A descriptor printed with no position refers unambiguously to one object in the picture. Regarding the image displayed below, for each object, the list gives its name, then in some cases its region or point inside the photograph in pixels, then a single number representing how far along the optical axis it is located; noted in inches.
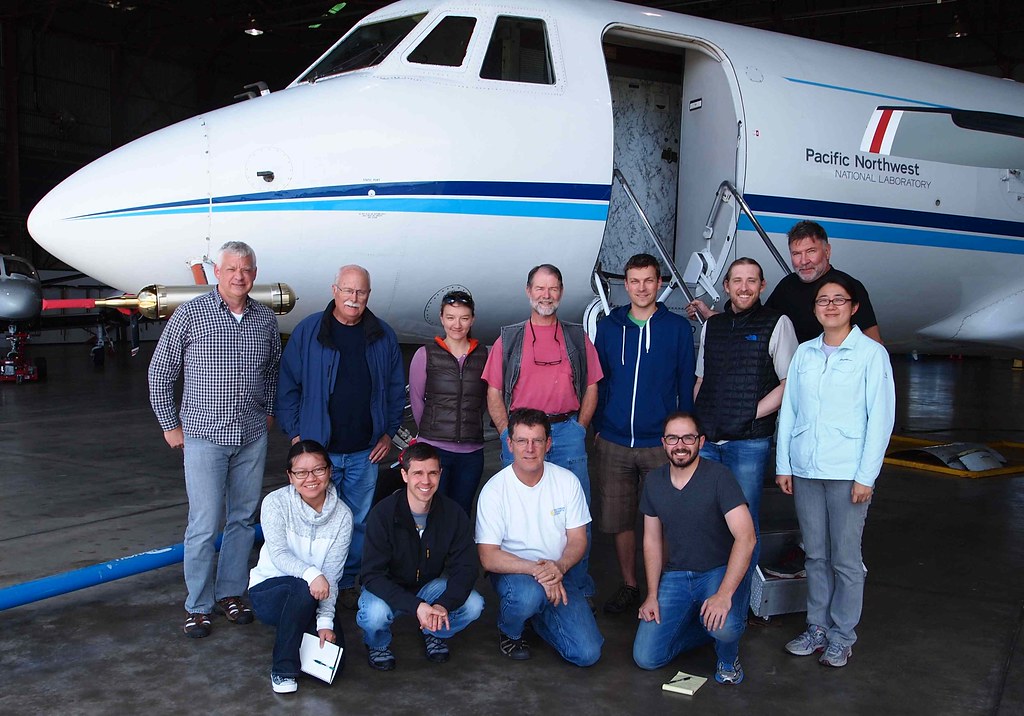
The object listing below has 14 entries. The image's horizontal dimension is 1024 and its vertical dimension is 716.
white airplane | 227.8
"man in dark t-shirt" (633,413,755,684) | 160.6
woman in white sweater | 156.7
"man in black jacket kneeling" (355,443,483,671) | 161.8
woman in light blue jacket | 165.5
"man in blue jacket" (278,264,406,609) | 189.8
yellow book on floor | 153.0
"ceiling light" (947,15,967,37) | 926.4
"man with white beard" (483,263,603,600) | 190.5
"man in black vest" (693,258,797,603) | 186.5
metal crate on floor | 186.9
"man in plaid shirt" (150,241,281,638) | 179.3
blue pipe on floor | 176.9
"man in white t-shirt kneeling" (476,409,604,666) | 166.1
